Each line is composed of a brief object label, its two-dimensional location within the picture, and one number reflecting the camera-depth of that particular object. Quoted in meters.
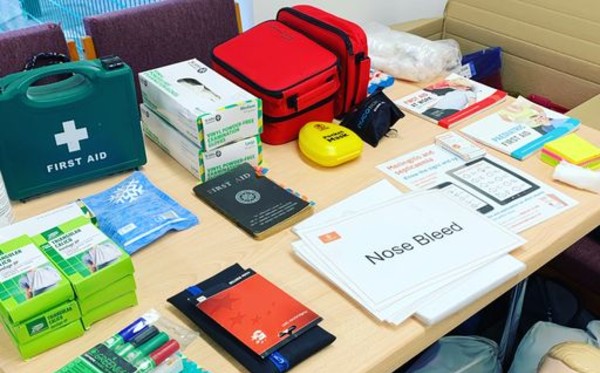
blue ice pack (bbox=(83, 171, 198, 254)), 1.00
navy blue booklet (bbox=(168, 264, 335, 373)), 0.79
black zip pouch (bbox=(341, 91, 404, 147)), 1.29
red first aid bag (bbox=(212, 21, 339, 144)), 1.24
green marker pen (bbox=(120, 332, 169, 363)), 0.77
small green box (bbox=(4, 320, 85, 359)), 0.80
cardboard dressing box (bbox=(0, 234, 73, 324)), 0.77
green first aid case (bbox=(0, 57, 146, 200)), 1.03
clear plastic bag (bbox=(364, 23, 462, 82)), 1.56
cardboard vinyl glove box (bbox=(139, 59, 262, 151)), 1.10
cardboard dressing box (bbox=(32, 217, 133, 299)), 0.82
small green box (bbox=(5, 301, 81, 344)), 0.78
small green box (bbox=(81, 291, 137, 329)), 0.85
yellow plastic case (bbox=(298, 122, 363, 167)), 1.21
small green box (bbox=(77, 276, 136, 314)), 0.83
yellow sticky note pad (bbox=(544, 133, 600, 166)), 1.21
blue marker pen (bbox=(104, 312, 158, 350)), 0.79
